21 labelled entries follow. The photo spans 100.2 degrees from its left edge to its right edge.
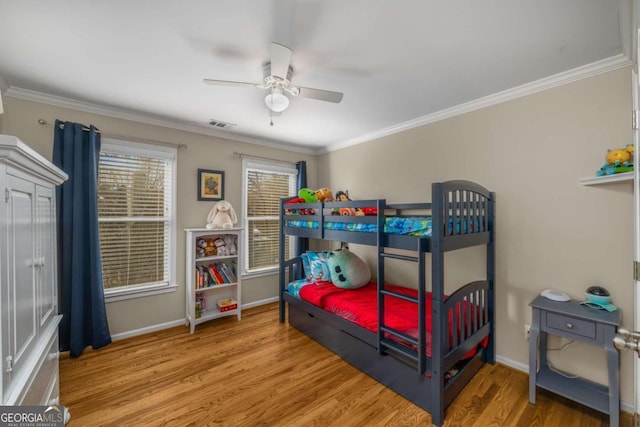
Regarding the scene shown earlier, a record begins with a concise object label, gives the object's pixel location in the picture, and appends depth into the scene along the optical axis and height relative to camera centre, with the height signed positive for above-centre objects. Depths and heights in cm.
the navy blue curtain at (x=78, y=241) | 243 -23
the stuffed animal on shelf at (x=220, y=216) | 329 -1
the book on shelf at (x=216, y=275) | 326 -73
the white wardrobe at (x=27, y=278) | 100 -28
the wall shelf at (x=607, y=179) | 161 +22
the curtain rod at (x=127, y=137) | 243 +82
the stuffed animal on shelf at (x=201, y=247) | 318 -38
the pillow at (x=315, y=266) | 317 -63
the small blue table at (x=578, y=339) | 162 -81
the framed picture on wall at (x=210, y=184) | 330 +39
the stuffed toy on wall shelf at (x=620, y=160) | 169 +34
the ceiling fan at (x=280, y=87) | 164 +88
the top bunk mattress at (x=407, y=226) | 190 -9
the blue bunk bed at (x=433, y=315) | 174 -77
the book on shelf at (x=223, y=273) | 331 -72
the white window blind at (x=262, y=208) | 376 +10
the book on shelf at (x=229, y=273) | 334 -72
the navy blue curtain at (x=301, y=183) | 412 +49
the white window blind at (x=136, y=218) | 276 -2
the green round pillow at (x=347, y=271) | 294 -63
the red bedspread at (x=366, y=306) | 210 -84
